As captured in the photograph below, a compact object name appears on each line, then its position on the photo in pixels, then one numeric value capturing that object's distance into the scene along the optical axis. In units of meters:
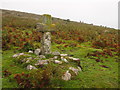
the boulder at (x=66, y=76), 4.63
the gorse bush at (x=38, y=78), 4.13
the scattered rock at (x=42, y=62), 5.61
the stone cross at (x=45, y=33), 7.17
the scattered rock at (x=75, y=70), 5.25
